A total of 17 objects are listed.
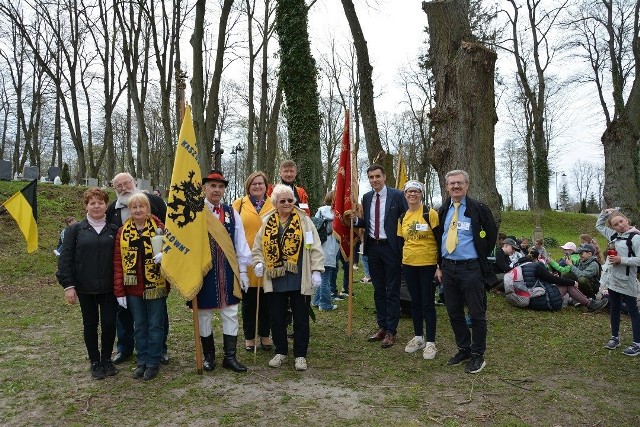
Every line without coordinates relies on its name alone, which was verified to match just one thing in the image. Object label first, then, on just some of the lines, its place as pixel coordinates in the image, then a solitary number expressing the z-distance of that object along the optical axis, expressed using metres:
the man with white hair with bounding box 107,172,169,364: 5.09
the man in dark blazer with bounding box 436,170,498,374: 4.86
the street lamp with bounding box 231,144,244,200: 46.28
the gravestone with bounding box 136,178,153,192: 22.09
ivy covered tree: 9.21
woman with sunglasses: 4.92
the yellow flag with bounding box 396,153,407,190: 9.73
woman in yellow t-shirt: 5.30
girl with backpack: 5.48
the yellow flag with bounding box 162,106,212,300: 4.57
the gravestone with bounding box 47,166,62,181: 26.12
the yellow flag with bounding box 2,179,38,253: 8.48
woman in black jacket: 4.59
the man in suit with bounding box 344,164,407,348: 5.70
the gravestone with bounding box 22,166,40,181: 21.78
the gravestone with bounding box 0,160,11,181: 19.08
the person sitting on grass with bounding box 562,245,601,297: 8.28
